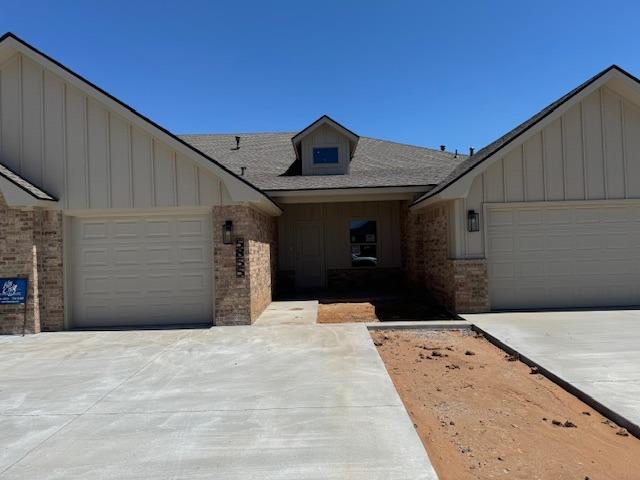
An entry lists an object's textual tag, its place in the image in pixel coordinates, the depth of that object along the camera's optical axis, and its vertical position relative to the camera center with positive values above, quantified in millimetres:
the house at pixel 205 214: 8867 +786
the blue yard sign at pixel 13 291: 8641 -658
